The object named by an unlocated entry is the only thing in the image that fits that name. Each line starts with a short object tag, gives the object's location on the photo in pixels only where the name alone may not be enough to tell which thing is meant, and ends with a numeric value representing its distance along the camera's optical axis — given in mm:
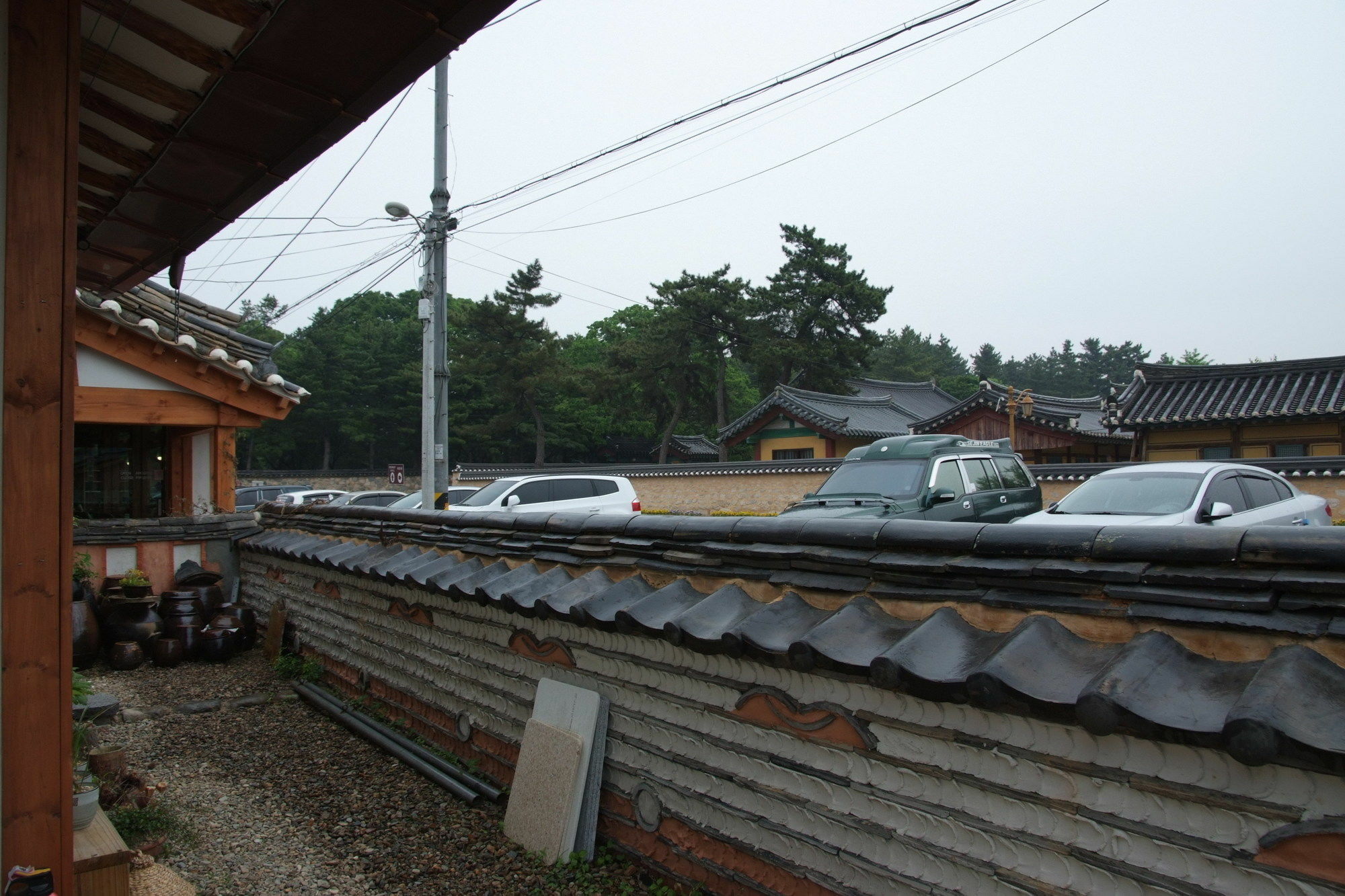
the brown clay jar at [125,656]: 8539
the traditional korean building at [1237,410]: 18547
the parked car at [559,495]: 14953
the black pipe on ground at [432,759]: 4742
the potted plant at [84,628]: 8523
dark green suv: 10844
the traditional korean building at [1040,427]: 26884
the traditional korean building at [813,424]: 30984
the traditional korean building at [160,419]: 9547
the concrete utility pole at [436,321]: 14484
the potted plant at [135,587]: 8930
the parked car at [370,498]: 20094
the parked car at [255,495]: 26297
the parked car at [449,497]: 16441
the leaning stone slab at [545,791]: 3910
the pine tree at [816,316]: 38250
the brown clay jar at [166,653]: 8664
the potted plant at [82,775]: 3273
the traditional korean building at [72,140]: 2176
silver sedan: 8602
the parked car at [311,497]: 22078
